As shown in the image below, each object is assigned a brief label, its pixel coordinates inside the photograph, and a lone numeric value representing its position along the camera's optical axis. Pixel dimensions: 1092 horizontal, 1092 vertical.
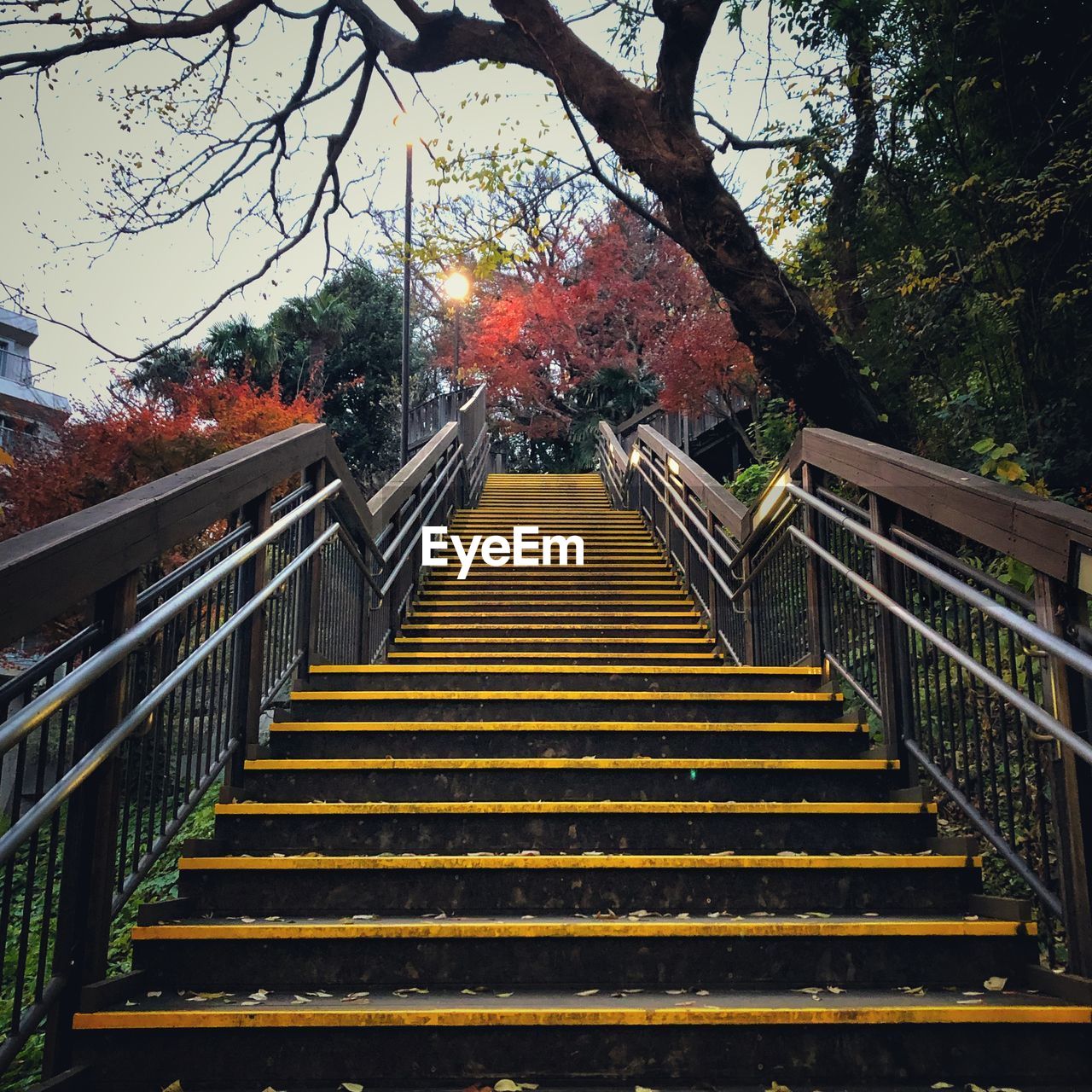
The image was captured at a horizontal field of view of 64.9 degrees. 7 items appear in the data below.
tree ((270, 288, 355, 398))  21.50
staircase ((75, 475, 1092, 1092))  1.86
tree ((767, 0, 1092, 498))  4.89
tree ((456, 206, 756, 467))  20.25
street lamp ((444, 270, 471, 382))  11.67
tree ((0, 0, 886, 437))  5.82
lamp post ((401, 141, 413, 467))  11.16
